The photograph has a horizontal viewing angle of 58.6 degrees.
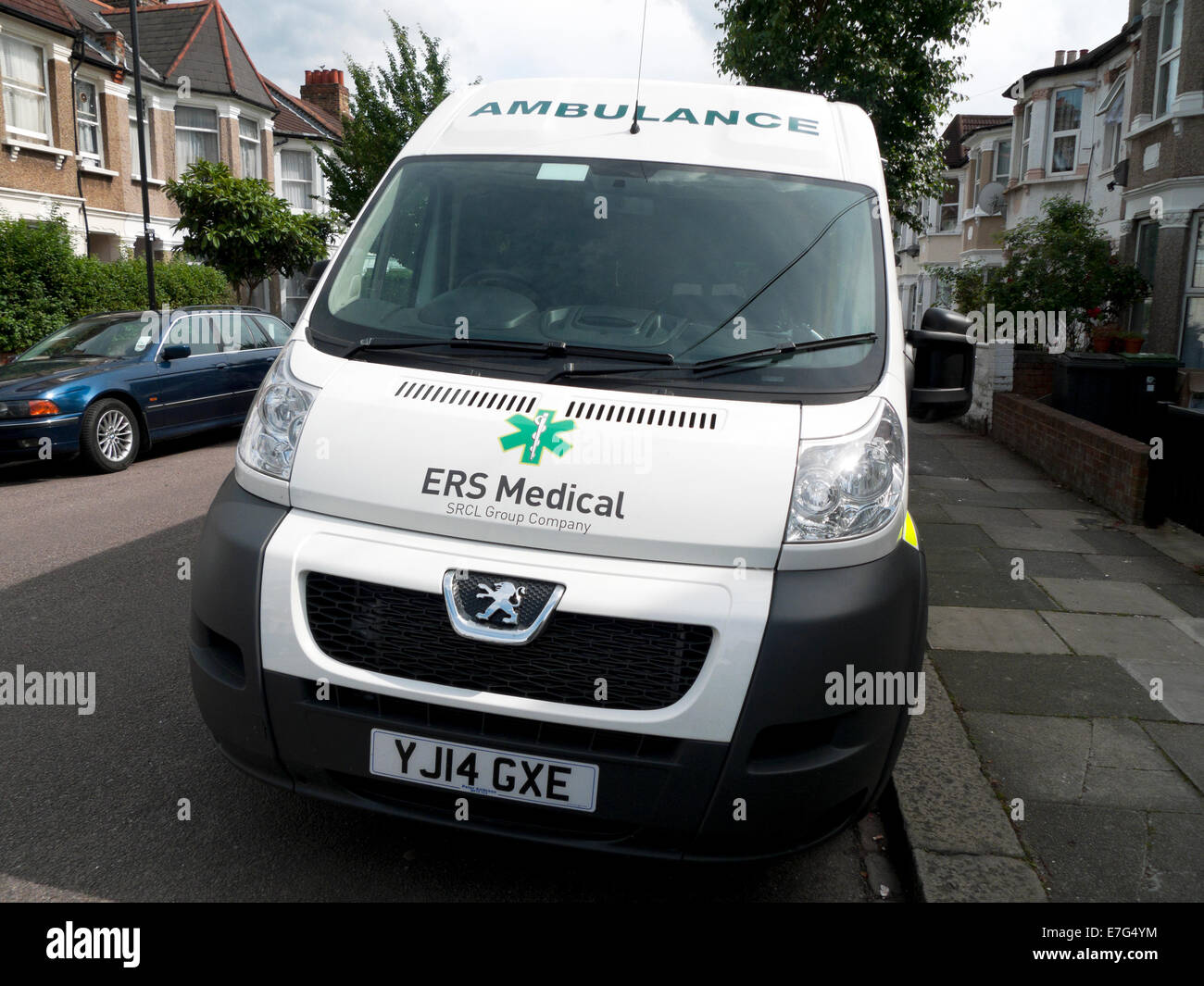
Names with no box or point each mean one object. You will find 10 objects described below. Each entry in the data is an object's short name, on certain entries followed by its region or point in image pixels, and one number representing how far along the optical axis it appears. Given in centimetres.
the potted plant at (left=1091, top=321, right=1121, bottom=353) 1502
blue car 970
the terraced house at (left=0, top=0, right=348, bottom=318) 2294
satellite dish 3312
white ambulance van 264
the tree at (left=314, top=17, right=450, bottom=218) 2753
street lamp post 1901
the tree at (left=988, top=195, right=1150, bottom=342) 1533
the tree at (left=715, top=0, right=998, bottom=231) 1669
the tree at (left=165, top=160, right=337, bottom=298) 2059
